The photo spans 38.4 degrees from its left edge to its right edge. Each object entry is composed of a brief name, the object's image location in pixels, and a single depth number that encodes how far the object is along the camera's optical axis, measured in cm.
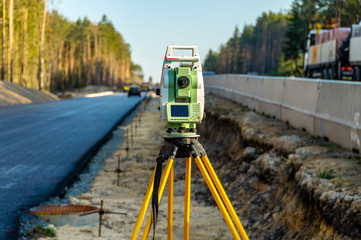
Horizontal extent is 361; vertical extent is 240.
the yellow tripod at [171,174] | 398
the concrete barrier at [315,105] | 856
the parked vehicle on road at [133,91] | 5929
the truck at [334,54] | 2323
